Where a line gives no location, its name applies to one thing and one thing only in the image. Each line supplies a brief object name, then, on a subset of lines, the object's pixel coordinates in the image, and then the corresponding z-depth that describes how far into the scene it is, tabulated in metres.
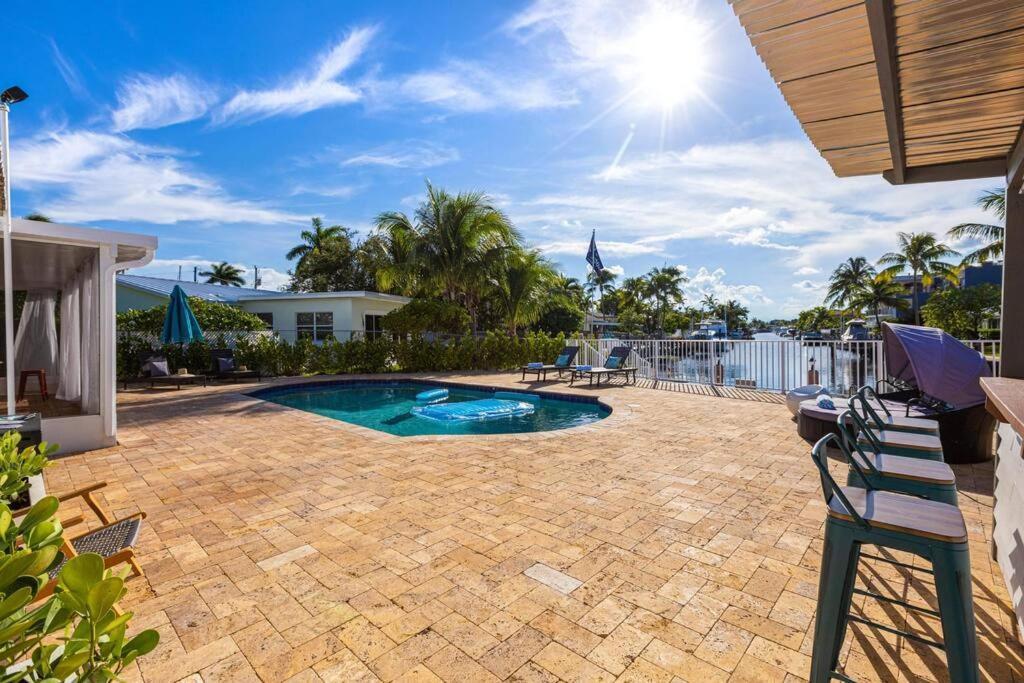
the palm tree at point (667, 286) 49.78
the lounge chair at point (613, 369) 11.41
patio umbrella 11.70
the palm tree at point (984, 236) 21.68
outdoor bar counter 2.03
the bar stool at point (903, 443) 2.55
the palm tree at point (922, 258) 31.11
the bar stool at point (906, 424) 2.91
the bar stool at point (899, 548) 1.48
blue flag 18.30
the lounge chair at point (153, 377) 11.57
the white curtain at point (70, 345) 8.18
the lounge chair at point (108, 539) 2.45
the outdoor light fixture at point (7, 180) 4.48
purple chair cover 4.54
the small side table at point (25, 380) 8.55
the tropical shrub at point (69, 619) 0.65
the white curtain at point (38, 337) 10.17
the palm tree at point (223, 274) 45.31
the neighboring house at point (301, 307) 17.53
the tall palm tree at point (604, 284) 50.42
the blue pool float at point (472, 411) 9.02
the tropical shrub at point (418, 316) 15.32
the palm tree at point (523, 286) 16.78
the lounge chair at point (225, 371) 12.77
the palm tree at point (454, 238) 15.16
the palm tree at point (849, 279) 41.56
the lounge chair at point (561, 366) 13.15
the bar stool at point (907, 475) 2.08
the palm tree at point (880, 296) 38.78
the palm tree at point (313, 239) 31.60
